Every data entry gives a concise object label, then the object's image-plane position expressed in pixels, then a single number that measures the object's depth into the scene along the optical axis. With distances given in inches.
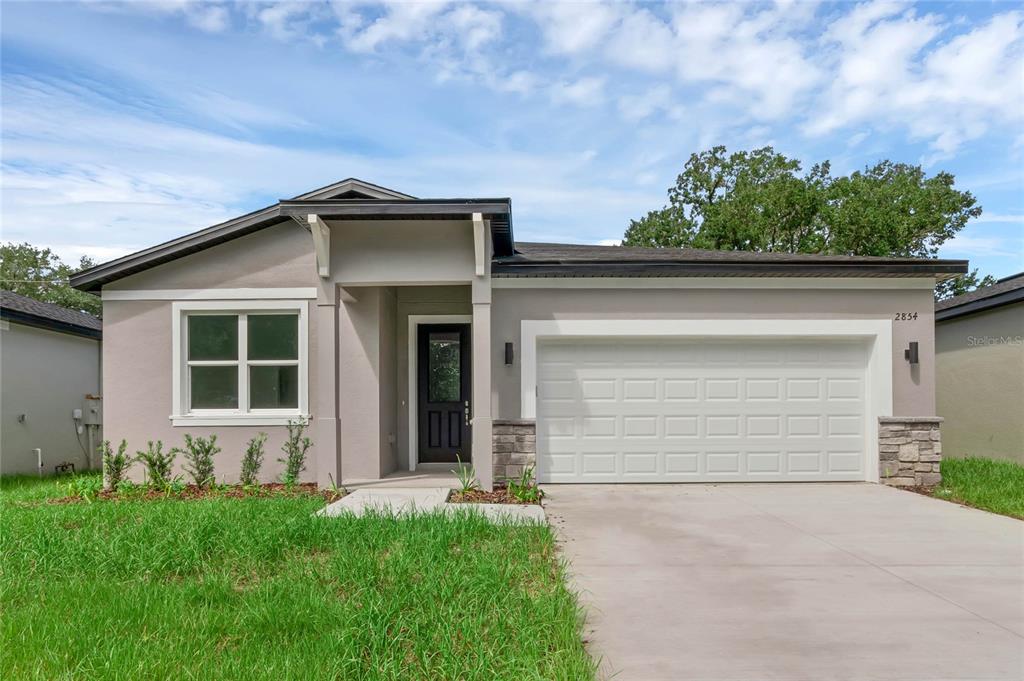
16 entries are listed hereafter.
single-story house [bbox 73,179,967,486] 352.5
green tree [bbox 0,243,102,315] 1359.5
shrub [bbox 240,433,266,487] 348.5
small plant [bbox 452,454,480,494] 311.7
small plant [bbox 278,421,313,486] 345.7
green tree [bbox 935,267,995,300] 1011.9
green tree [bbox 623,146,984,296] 978.7
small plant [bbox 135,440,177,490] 339.6
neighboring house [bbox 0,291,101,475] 449.4
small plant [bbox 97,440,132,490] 344.2
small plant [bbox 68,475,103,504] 322.0
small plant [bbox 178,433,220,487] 344.5
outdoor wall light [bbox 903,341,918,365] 353.1
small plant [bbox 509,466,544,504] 305.4
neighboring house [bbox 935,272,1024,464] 419.2
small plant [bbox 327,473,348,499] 310.0
